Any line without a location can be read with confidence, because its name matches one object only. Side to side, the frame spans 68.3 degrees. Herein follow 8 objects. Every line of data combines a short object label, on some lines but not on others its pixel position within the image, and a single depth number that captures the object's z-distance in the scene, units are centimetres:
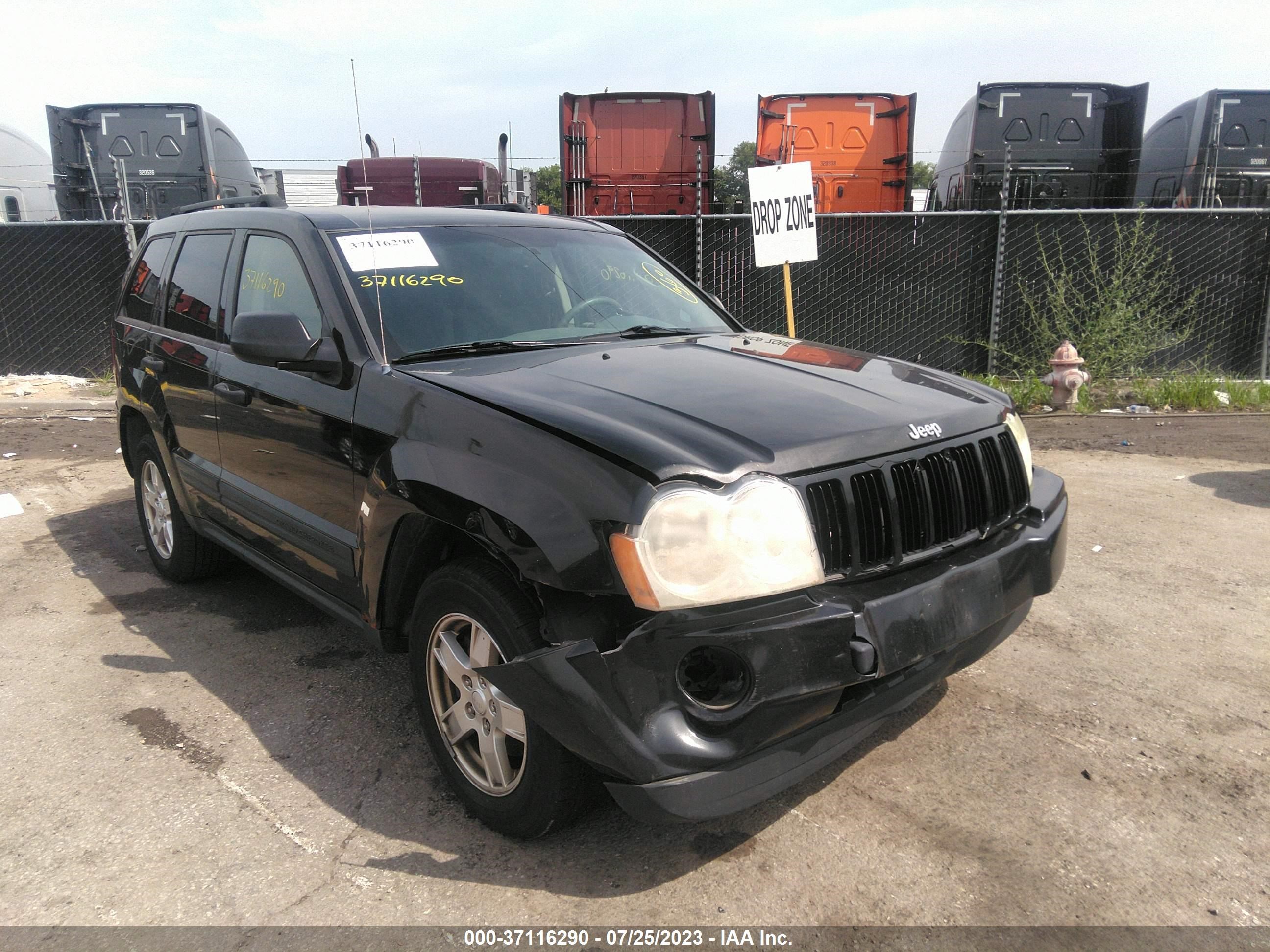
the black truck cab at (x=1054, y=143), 1146
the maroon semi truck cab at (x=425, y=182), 1262
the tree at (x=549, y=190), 3075
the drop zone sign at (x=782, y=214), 720
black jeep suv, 213
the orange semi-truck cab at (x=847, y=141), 1231
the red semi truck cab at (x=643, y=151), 1220
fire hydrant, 901
